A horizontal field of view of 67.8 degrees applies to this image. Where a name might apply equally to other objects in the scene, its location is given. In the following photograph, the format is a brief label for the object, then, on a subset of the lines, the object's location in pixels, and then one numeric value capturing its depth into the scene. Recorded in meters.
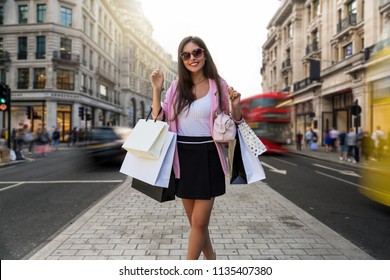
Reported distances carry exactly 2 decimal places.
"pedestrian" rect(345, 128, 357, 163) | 14.56
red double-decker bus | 16.50
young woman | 2.18
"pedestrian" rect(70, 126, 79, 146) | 27.16
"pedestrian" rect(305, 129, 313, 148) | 22.95
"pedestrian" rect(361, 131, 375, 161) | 13.45
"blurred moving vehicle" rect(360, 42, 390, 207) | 4.61
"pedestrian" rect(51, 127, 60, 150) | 22.64
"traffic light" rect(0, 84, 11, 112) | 13.09
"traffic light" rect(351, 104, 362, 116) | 15.60
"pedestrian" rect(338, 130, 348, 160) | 15.41
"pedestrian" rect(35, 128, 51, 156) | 16.73
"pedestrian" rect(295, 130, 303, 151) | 22.27
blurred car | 10.75
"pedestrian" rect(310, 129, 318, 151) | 21.86
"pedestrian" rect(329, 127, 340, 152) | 19.03
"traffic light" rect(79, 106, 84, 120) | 26.84
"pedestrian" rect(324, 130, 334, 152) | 19.88
